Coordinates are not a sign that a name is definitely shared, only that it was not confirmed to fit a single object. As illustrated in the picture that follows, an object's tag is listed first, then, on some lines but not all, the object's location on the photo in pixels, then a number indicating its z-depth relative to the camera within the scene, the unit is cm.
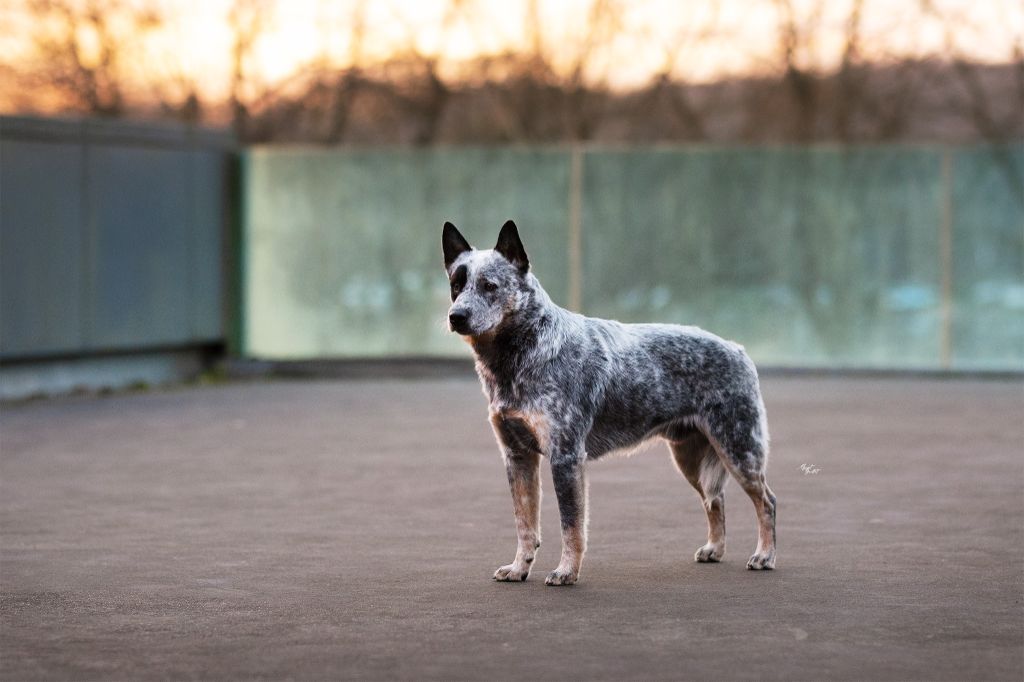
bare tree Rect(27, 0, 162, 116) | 2866
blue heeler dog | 856
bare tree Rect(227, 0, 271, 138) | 2952
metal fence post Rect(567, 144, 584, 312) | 2305
